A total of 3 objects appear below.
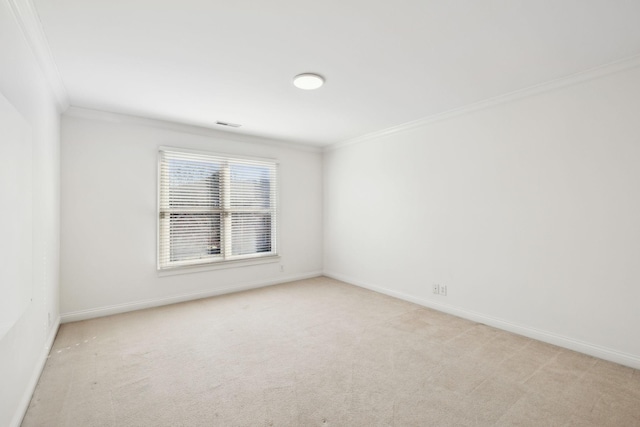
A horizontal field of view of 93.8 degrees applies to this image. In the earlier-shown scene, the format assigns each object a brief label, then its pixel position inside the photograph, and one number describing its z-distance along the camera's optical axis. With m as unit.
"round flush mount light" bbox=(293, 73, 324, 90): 2.71
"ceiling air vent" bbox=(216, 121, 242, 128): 4.19
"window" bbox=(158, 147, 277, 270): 4.14
